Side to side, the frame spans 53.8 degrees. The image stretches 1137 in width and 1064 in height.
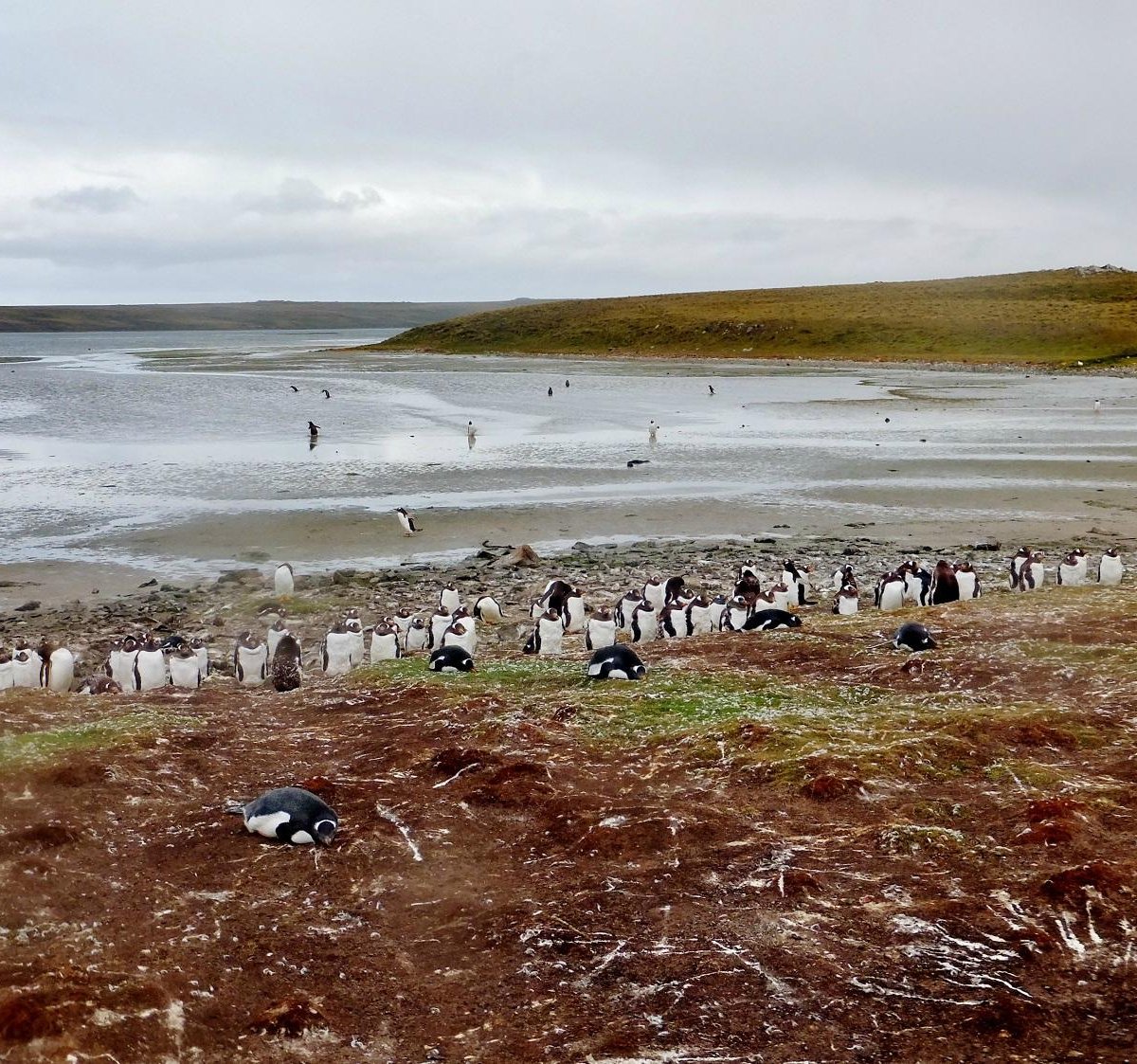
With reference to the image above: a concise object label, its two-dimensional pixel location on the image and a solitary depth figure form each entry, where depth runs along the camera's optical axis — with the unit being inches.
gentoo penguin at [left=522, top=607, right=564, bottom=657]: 590.6
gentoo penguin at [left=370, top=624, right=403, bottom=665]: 592.1
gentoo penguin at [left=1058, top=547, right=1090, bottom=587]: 726.5
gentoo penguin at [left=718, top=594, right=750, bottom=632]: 634.8
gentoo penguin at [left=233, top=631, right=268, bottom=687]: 561.9
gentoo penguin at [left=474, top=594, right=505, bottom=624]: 692.7
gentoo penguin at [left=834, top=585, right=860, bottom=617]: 671.1
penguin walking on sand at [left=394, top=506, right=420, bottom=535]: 974.4
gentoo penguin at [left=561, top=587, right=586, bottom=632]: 665.0
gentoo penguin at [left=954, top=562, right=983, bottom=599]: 683.4
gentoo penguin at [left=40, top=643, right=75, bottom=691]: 568.7
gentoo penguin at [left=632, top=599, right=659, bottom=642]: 634.2
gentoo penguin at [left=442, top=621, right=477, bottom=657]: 568.6
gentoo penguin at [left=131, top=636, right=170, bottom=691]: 550.6
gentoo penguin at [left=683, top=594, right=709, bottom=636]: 641.6
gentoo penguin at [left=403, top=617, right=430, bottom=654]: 634.2
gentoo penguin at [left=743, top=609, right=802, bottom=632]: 602.5
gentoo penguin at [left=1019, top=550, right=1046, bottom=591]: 714.8
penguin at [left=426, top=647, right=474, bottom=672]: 529.3
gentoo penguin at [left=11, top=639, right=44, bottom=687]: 549.6
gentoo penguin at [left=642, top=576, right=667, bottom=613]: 700.7
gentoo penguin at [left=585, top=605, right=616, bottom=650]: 607.8
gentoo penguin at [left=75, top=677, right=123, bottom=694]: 534.3
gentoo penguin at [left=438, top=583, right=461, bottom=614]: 709.3
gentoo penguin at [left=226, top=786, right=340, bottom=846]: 327.6
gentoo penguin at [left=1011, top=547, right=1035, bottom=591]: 724.0
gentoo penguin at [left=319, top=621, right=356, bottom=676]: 576.4
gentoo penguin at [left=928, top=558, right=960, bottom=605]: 681.0
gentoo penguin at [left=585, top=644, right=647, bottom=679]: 494.6
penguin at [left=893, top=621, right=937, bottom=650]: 521.0
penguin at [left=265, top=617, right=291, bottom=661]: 555.8
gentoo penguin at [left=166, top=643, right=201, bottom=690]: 551.8
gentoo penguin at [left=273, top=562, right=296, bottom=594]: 767.1
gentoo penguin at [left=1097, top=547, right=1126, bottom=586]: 722.8
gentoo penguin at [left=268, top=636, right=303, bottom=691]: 528.4
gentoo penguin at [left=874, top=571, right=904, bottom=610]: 691.4
